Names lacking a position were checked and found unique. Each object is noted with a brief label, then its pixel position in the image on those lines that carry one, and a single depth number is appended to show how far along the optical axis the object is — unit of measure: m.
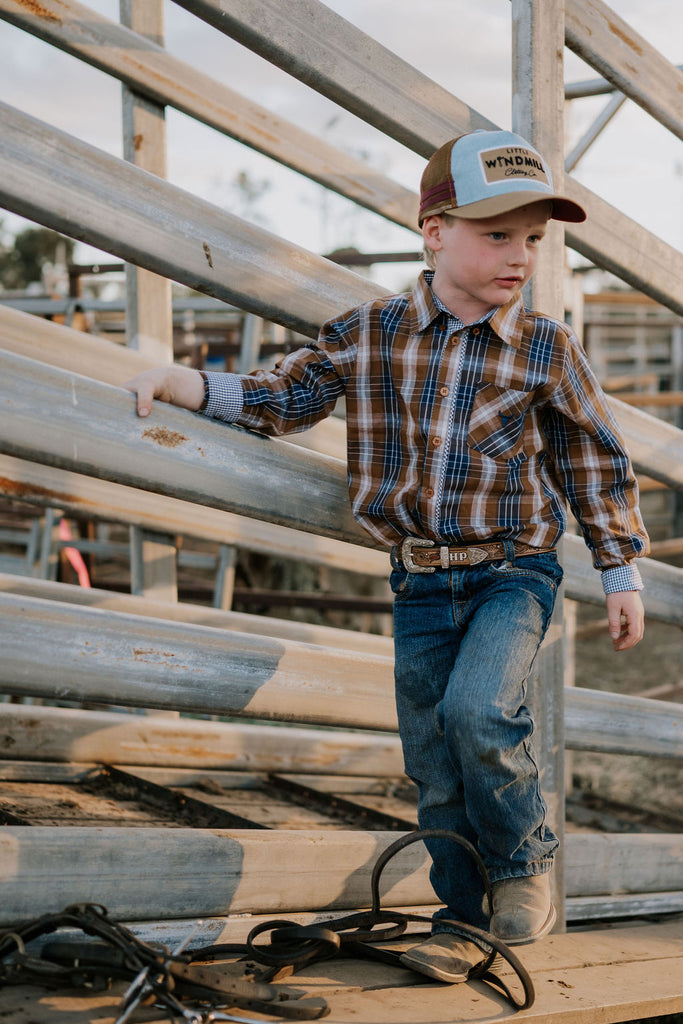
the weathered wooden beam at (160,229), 1.73
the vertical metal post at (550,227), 2.17
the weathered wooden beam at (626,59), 2.31
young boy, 1.80
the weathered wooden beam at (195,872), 1.64
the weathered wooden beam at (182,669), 1.66
